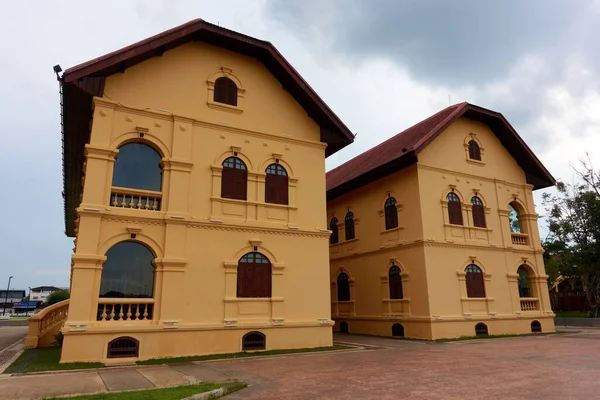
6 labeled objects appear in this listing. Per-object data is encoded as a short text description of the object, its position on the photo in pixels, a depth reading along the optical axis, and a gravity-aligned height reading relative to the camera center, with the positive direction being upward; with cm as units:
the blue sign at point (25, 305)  8365 +96
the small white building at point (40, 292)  11769 +473
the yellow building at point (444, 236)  1833 +316
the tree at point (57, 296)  4855 +145
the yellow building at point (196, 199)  1245 +349
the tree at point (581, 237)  2723 +428
